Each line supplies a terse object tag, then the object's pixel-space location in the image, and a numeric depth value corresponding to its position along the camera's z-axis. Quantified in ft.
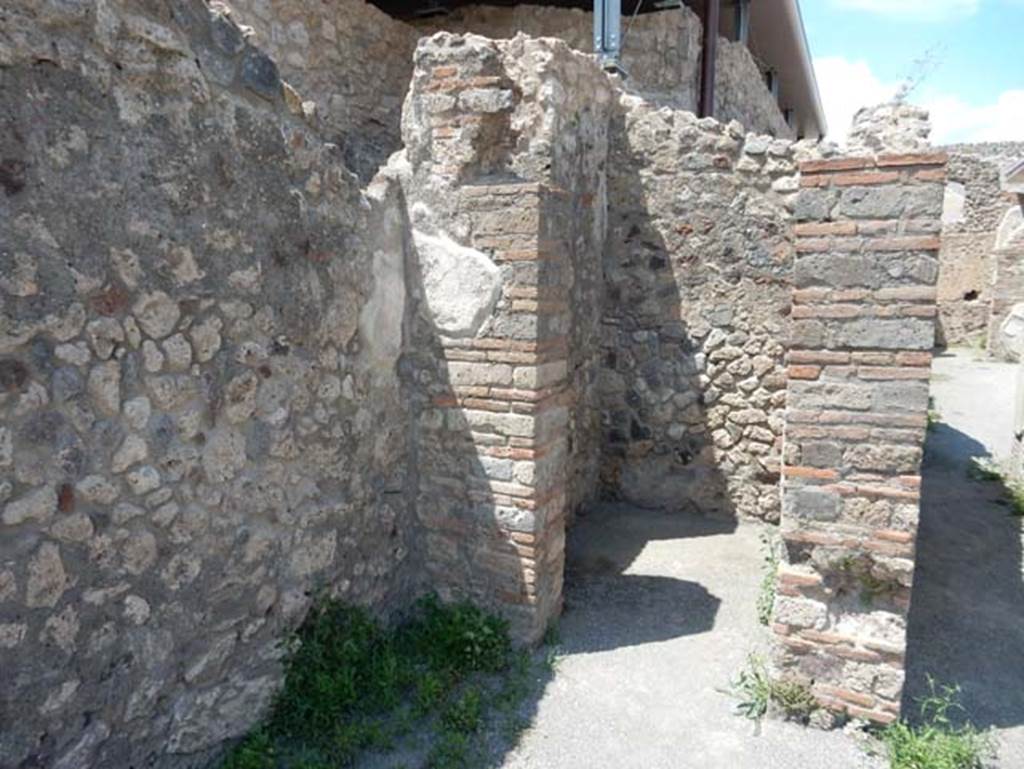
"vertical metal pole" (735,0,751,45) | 27.66
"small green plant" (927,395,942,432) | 27.84
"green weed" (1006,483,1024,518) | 18.70
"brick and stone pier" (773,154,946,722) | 8.93
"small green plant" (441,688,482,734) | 9.62
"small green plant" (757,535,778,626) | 12.63
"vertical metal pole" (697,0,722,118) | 22.91
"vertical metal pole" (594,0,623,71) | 19.52
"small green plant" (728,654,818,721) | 9.96
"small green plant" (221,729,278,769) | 8.51
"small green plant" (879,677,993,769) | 8.90
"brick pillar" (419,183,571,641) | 10.60
